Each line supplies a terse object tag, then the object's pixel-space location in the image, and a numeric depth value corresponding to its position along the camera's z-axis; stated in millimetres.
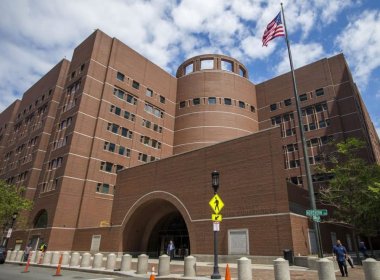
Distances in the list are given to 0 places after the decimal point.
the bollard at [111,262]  19784
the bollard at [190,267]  15742
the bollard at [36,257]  26791
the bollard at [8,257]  32412
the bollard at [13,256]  32394
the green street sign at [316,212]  17750
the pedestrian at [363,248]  22791
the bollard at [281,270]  12719
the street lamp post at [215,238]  14445
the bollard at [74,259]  23484
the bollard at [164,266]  16609
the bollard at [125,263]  19172
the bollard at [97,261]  21094
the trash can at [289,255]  21031
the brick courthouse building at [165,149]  25281
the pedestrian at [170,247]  28069
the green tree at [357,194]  24312
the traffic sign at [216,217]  15781
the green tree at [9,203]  38312
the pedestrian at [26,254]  31233
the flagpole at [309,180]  17203
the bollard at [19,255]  31662
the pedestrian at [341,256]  15320
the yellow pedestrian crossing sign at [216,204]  16250
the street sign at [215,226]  15504
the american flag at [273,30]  22905
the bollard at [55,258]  25375
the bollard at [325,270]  11672
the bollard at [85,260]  22227
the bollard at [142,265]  17938
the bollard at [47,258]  26484
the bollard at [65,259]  24672
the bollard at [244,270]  13461
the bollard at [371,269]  10922
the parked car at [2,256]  28078
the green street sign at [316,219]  17903
